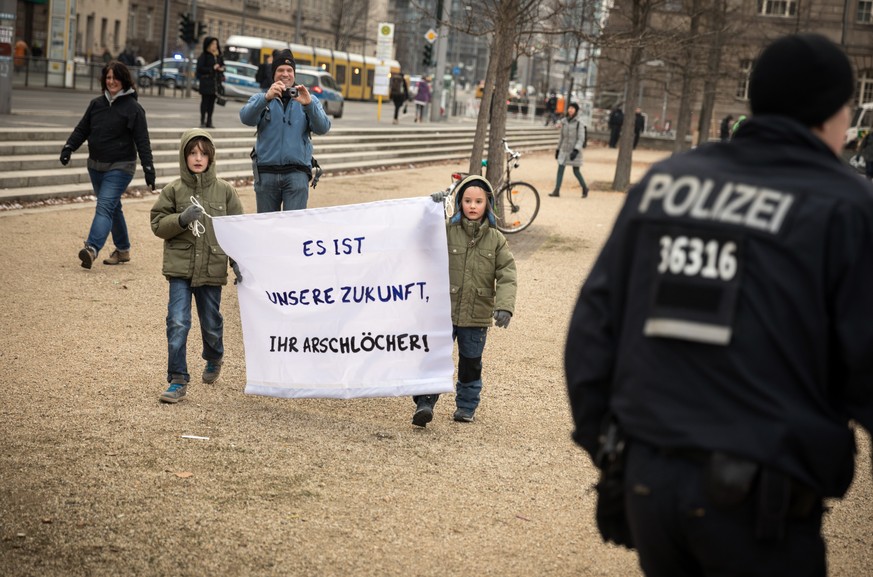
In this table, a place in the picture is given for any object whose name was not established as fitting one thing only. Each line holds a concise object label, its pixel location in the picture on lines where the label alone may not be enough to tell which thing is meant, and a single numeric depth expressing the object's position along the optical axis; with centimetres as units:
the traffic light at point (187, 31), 4231
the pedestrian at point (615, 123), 4853
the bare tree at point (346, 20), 9112
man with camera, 938
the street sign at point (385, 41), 4106
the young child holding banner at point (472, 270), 667
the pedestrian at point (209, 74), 2292
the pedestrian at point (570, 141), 2305
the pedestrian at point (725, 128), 4838
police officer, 237
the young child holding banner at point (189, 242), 686
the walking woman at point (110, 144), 1081
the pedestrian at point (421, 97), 4500
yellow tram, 6050
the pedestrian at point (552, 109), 6397
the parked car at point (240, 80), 4603
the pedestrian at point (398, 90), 3941
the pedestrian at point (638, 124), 4632
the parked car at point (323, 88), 4166
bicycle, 1634
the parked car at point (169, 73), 4567
